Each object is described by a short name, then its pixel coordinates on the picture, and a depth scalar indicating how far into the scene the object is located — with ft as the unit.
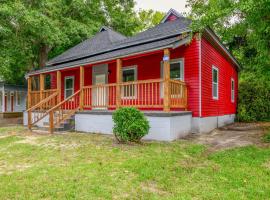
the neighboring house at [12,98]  79.56
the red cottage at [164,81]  28.37
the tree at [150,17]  113.09
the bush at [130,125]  23.53
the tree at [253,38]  22.40
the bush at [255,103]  50.29
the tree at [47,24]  47.75
